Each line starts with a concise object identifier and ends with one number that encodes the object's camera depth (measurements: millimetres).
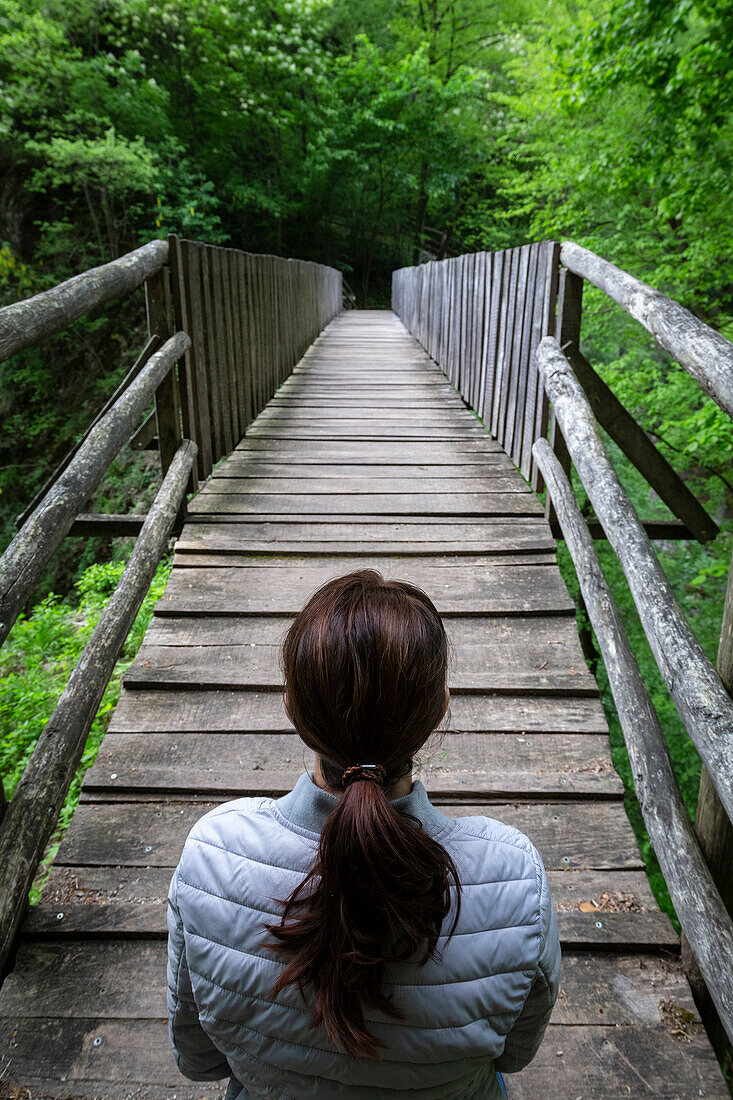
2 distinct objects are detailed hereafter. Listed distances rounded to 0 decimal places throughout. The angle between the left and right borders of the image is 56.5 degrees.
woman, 816
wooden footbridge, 1597
